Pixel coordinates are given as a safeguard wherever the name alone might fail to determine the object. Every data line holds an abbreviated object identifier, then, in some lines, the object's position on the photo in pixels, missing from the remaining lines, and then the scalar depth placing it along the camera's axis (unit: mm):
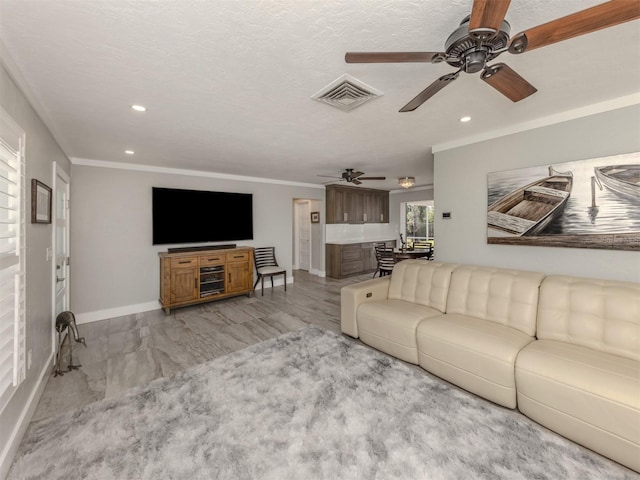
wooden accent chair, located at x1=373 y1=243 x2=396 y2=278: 5359
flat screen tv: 4496
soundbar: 4590
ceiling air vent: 1934
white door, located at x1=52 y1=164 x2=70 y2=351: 2779
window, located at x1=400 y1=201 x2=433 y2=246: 8336
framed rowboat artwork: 2285
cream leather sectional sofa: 1568
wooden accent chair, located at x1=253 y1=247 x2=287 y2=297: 5428
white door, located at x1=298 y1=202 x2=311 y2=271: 7852
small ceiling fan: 4625
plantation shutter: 1522
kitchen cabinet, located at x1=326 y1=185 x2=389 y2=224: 6906
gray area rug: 1504
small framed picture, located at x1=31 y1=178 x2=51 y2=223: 2035
